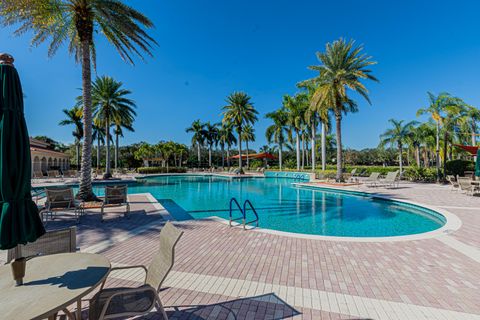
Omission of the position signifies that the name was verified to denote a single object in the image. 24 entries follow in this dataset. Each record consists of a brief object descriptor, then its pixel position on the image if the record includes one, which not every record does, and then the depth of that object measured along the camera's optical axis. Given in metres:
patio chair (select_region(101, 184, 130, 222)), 7.57
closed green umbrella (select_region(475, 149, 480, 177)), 11.57
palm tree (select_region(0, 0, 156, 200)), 8.43
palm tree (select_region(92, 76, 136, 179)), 22.30
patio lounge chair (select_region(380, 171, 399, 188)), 15.42
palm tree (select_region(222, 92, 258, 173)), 31.15
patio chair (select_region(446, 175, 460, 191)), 12.84
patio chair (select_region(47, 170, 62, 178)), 21.85
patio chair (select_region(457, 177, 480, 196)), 11.14
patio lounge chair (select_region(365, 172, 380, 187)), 16.00
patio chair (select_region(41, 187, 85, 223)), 6.88
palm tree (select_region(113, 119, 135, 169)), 29.75
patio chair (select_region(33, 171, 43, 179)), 21.33
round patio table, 1.50
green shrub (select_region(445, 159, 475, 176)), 18.29
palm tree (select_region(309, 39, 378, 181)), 17.36
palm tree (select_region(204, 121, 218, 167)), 44.97
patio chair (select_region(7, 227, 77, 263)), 2.77
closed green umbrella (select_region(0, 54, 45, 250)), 1.87
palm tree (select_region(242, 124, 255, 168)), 41.57
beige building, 29.06
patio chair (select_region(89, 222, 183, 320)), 2.01
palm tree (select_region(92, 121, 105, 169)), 35.78
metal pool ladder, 6.09
